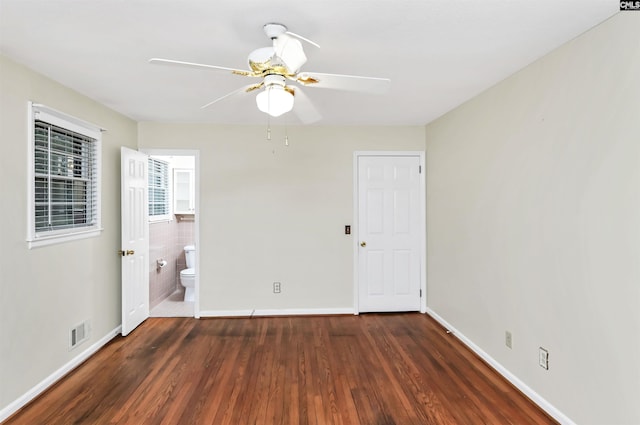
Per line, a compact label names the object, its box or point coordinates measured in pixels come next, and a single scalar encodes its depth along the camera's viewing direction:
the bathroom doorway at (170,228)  4.39
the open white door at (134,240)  3.45
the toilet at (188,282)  4.80
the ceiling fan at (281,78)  1.70
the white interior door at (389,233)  4.21
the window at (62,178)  2.44
